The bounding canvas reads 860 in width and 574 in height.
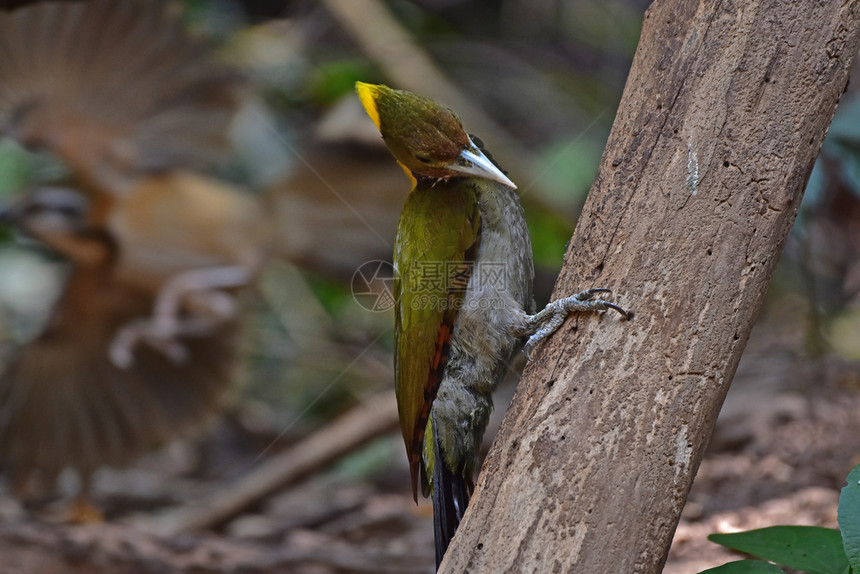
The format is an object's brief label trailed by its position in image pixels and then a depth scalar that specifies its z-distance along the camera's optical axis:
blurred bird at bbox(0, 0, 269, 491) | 6.81
